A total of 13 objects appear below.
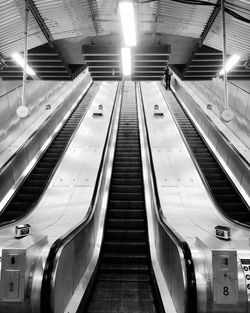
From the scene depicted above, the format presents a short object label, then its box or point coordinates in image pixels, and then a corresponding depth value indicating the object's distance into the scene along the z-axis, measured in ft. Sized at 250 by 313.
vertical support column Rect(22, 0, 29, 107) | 17.42
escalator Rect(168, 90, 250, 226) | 21.37
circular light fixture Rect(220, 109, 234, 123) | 18.75
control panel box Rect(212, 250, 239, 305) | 8.89
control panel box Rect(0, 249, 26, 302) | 8.88
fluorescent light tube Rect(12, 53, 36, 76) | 24.12
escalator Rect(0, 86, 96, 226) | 21.15
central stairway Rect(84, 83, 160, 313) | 13.23
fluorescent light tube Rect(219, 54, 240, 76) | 23.72
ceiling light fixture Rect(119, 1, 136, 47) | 15.16
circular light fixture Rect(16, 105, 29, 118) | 18.22
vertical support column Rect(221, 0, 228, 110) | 18.07
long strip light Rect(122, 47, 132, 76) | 22.69
